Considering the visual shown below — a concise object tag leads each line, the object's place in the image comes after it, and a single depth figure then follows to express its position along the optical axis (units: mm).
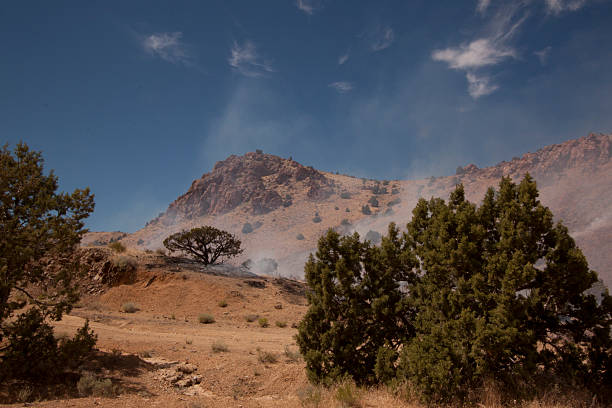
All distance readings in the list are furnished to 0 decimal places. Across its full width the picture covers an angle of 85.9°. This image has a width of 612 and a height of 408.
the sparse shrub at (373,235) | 61688
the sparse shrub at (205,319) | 20930
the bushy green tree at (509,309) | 6852
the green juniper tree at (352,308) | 8594
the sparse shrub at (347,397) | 7164
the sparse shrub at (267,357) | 12234
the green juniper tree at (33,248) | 8336
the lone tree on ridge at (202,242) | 38219
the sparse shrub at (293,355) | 12492
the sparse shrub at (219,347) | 13242
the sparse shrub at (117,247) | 31797
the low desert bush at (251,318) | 22780
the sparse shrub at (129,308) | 23017
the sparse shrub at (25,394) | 7148
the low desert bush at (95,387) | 8078
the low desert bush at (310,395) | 7408
